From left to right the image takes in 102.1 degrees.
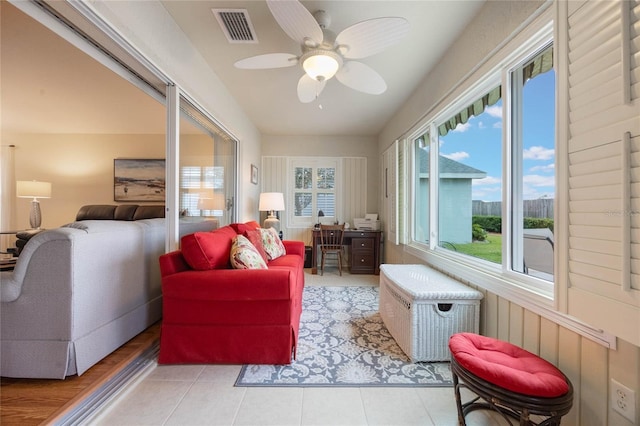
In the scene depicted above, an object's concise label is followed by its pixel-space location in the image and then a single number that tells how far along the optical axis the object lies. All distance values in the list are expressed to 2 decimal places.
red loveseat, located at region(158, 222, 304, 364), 1.69
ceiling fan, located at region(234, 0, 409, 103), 1.43
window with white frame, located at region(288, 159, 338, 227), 4.96
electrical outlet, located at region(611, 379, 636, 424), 0.92
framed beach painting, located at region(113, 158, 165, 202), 4.47
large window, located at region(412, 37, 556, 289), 1.42
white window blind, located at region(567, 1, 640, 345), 0.81
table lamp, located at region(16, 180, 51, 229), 3.84
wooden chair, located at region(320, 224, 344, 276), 4.24
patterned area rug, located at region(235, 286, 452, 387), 1.59
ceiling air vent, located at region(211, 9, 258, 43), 1.80
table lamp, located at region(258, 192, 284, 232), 4.22
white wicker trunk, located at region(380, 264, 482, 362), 1.75
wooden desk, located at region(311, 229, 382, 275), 4.38
